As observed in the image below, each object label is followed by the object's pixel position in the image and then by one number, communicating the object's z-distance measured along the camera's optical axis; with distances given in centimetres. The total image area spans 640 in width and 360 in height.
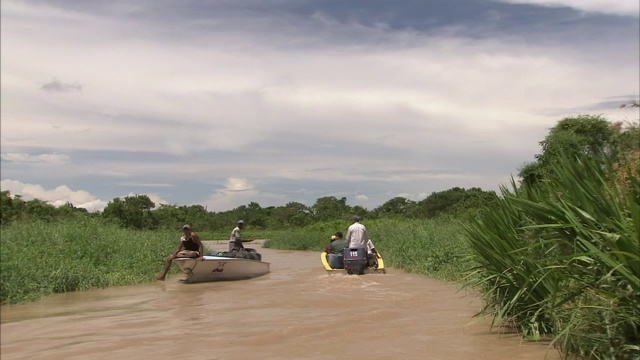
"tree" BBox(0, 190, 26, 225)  2241
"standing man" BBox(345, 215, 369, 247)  1517
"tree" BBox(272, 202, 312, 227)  5975
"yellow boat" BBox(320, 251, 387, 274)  1590
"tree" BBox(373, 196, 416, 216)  5876
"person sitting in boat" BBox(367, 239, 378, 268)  1636
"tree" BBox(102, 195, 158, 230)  3422
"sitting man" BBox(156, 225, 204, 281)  1571
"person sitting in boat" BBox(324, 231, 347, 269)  1662
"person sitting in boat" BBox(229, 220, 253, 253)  1782
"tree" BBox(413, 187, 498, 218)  5096
